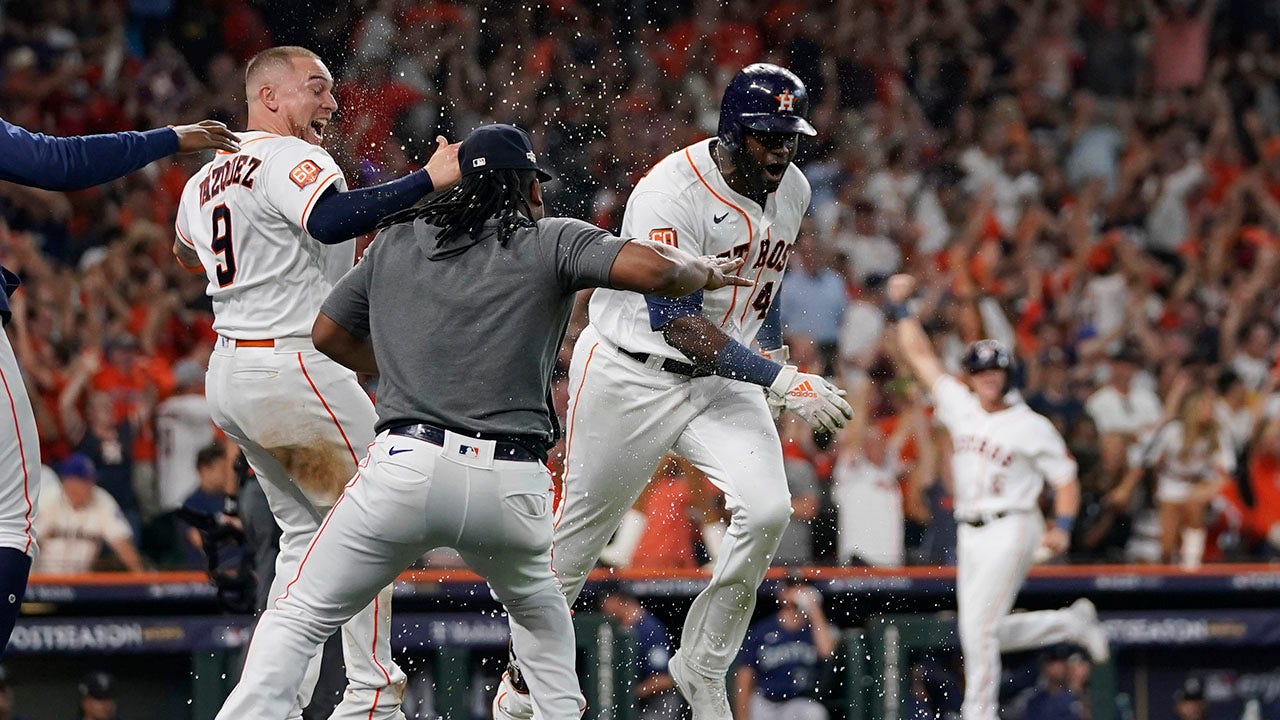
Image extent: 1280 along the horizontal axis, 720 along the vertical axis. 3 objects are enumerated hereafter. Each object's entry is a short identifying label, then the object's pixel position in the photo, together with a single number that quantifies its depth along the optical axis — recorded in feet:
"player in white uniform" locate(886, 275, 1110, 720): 69.62
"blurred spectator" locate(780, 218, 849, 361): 85.76
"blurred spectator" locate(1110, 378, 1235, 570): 81.87
